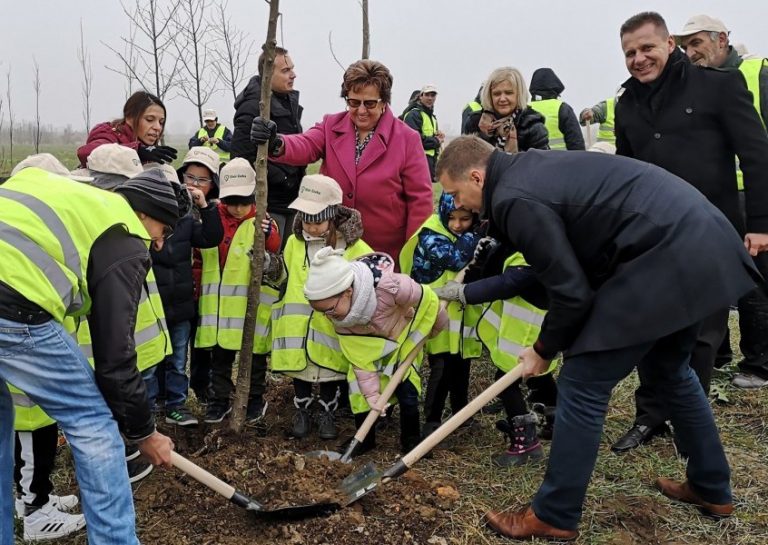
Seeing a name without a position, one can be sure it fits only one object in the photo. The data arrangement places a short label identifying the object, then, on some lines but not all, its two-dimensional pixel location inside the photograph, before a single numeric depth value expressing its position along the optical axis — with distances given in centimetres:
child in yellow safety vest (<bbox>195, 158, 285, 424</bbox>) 373
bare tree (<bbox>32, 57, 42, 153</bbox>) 1777
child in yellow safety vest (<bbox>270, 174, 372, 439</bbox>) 360
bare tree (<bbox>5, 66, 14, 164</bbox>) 1804
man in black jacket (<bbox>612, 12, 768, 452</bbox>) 335
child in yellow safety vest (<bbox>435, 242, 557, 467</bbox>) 321
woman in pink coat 383
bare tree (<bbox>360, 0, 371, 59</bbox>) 525
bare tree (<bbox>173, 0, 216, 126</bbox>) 882
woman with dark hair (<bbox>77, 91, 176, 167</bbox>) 386
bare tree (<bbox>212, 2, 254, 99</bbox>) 942
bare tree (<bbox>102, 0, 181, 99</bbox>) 827
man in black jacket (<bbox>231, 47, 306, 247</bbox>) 427
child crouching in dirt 318
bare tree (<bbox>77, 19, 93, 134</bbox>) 1490
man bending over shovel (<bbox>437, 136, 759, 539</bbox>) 238
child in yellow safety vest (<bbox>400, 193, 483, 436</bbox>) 353
